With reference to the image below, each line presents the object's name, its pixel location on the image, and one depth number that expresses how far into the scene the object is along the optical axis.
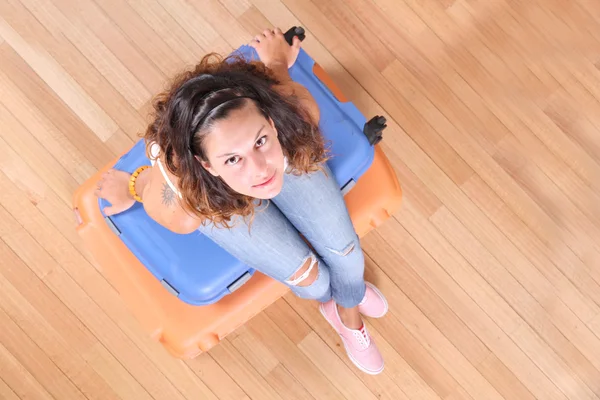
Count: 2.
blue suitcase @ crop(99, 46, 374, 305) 1.26
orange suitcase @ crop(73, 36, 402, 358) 1.33
